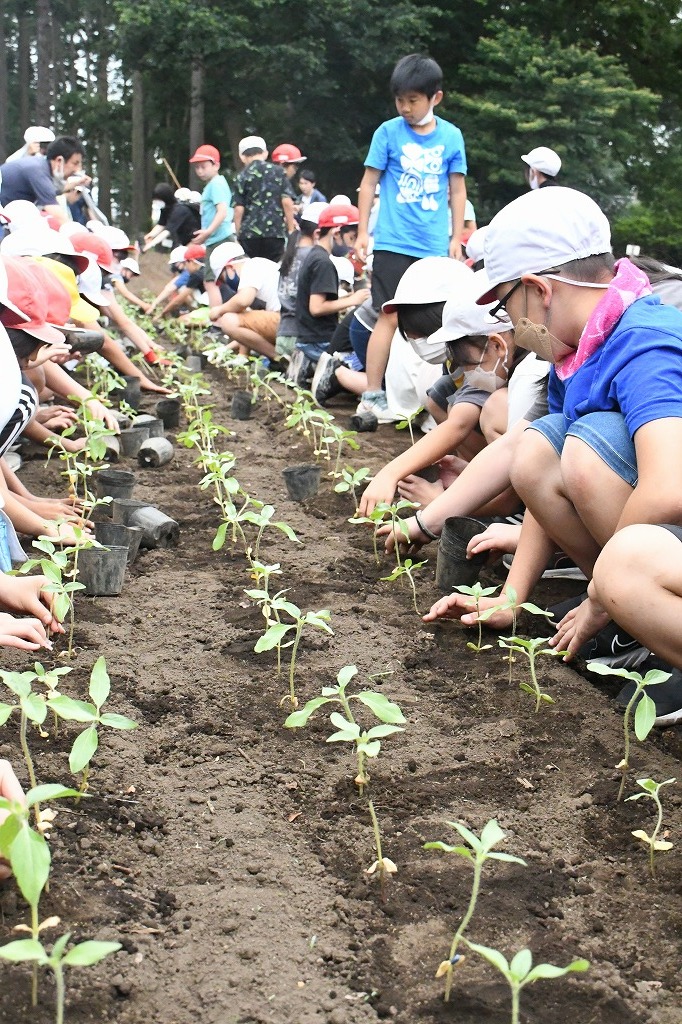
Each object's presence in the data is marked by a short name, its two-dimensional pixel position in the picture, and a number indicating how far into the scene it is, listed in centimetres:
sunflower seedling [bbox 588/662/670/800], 195
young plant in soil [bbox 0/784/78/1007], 135
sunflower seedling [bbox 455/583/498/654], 262
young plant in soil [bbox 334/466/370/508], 361
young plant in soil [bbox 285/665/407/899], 180
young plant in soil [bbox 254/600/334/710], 223
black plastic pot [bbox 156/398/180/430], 584
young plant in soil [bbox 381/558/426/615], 299
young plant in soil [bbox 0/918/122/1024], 126
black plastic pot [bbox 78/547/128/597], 317
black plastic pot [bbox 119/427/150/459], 509
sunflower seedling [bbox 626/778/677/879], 188
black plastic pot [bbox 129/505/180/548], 365
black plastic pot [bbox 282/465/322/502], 432
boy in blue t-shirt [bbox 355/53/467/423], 603
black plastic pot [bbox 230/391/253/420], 629
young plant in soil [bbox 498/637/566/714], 238
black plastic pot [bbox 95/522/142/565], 344
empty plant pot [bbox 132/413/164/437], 528
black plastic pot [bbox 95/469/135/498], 404
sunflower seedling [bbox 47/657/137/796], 168
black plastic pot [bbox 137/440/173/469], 493
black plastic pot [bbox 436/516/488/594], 317
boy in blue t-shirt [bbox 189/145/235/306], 1090
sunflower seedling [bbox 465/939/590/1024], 132
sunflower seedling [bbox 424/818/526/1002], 152
